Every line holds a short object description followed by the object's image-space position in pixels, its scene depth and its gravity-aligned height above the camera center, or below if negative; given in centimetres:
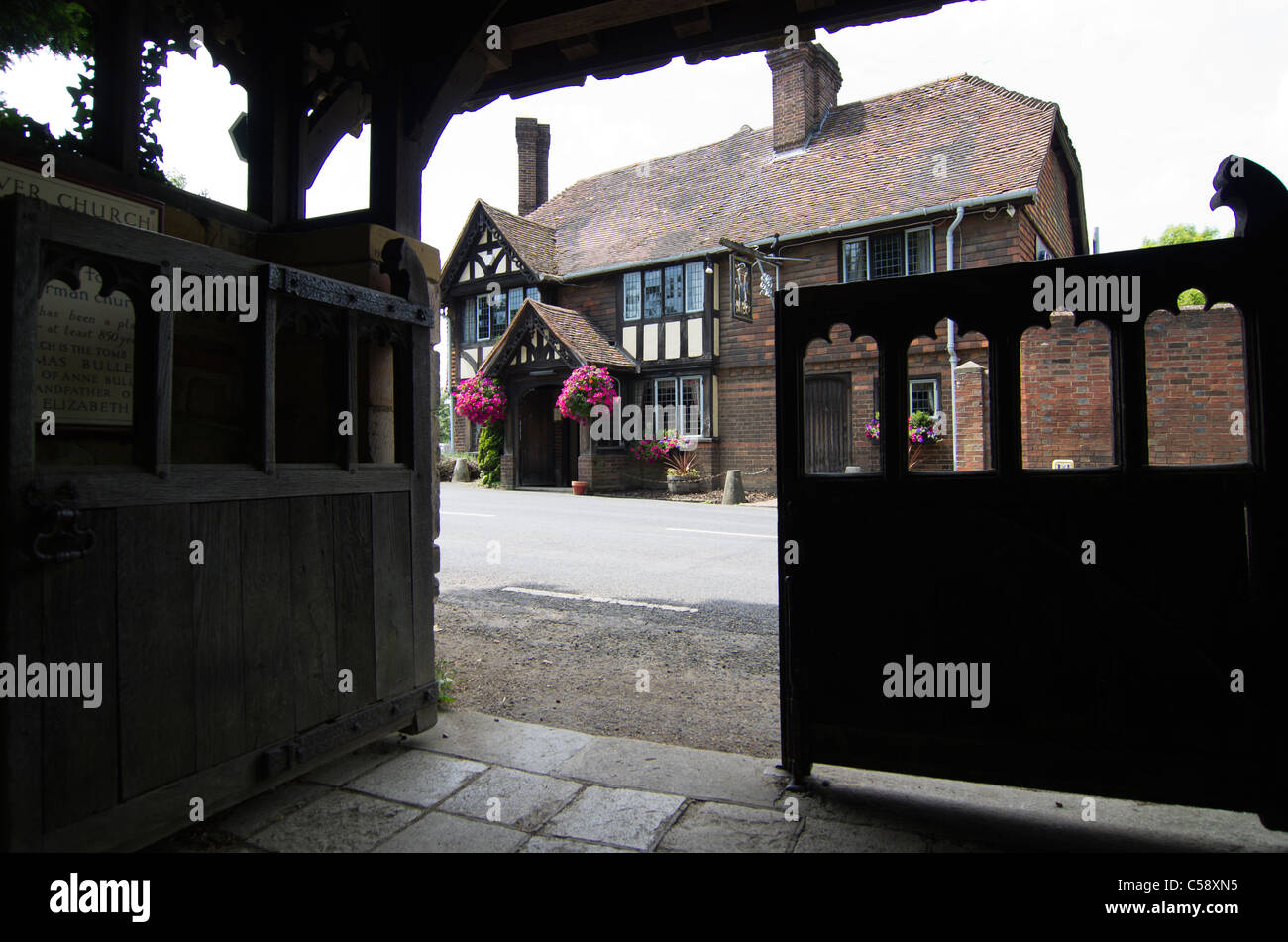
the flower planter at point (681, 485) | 1786 -15
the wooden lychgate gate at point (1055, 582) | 201 -32
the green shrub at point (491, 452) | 2134 +90
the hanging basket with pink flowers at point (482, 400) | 2005 +223
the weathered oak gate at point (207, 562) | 172 -22
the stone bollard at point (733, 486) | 1599 -17
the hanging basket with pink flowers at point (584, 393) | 1799 +214
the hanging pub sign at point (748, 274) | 1666 +470
